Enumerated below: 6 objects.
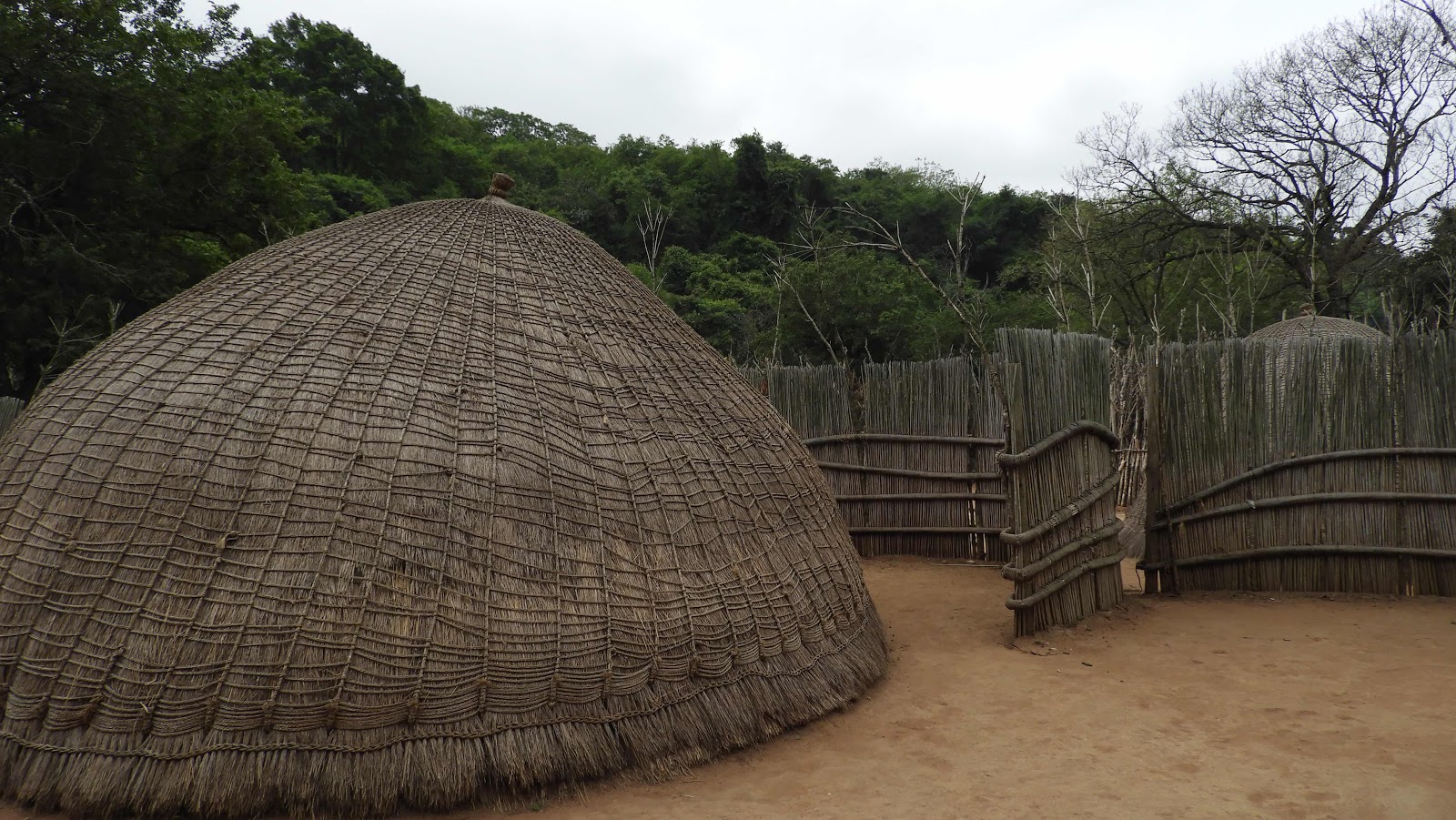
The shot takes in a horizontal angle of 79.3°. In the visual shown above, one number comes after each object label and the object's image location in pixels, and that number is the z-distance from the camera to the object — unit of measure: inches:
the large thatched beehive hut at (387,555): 130.4
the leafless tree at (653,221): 1178.3
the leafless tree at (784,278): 832.3
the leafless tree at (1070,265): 771.4
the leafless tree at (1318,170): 697.0
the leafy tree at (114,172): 513.0
